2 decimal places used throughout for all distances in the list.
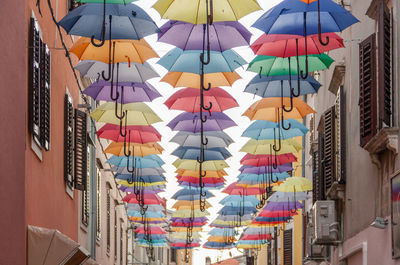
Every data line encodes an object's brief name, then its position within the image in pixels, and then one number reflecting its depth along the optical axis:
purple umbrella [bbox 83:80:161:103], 15.72
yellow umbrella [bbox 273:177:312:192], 21.67
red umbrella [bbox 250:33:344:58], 13.13
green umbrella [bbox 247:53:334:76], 14.32
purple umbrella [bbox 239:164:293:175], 23.67
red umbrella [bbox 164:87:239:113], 16.23
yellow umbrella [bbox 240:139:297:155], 20.12
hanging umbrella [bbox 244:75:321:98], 15.41
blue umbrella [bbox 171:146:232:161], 21.56
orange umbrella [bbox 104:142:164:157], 20.72
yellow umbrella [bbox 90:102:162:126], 17.12
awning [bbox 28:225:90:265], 11.59
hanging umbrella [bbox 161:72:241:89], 15.62
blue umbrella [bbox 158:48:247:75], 14.44
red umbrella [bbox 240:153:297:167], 22.05
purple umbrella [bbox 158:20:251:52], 13.30
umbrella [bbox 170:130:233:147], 20.09
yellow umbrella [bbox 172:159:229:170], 22.69
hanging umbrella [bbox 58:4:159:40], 12.22
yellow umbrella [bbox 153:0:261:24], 12.11
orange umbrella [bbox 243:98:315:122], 15.99
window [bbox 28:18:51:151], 11.82
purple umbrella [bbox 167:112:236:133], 18.20
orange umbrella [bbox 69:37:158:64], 13.59
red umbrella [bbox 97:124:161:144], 18.89
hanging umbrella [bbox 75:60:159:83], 14.79
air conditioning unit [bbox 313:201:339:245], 18.30
